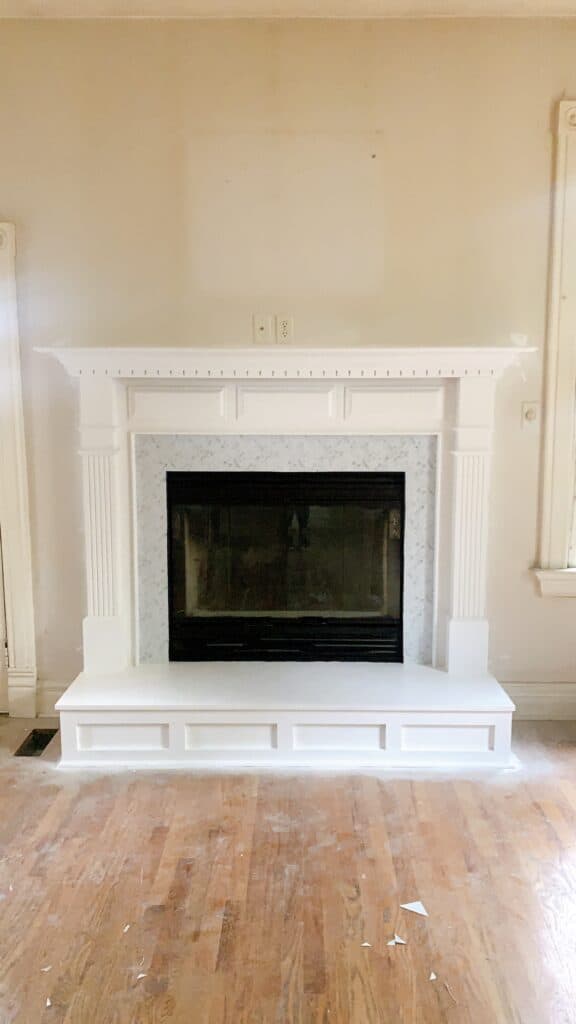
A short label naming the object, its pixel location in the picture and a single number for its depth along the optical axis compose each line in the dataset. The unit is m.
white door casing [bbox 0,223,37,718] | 3.19
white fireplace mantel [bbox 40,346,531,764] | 3.02
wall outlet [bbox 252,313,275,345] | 3.18
